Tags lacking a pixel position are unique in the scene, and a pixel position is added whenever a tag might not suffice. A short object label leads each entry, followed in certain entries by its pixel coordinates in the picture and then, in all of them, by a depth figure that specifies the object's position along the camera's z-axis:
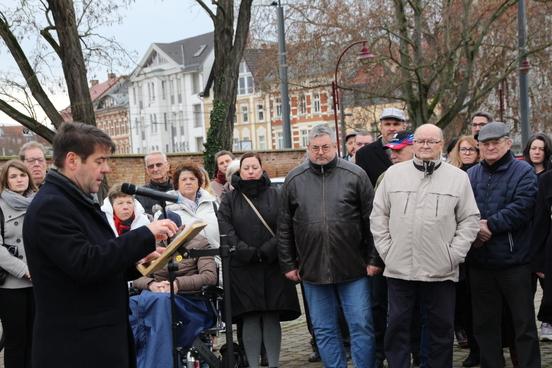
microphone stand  5.08
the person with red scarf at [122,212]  7.48
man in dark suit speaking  3.99
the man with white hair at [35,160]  7.63
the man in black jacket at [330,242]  6.86
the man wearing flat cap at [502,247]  6.76
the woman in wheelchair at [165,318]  6.78
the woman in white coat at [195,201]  7.70
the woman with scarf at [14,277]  6.81
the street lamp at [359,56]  25.12
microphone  4.63
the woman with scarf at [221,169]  9.52
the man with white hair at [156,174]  8.66
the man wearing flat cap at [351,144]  11.42
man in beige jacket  6.40
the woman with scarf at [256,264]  7.25
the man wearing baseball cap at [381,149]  7.94
